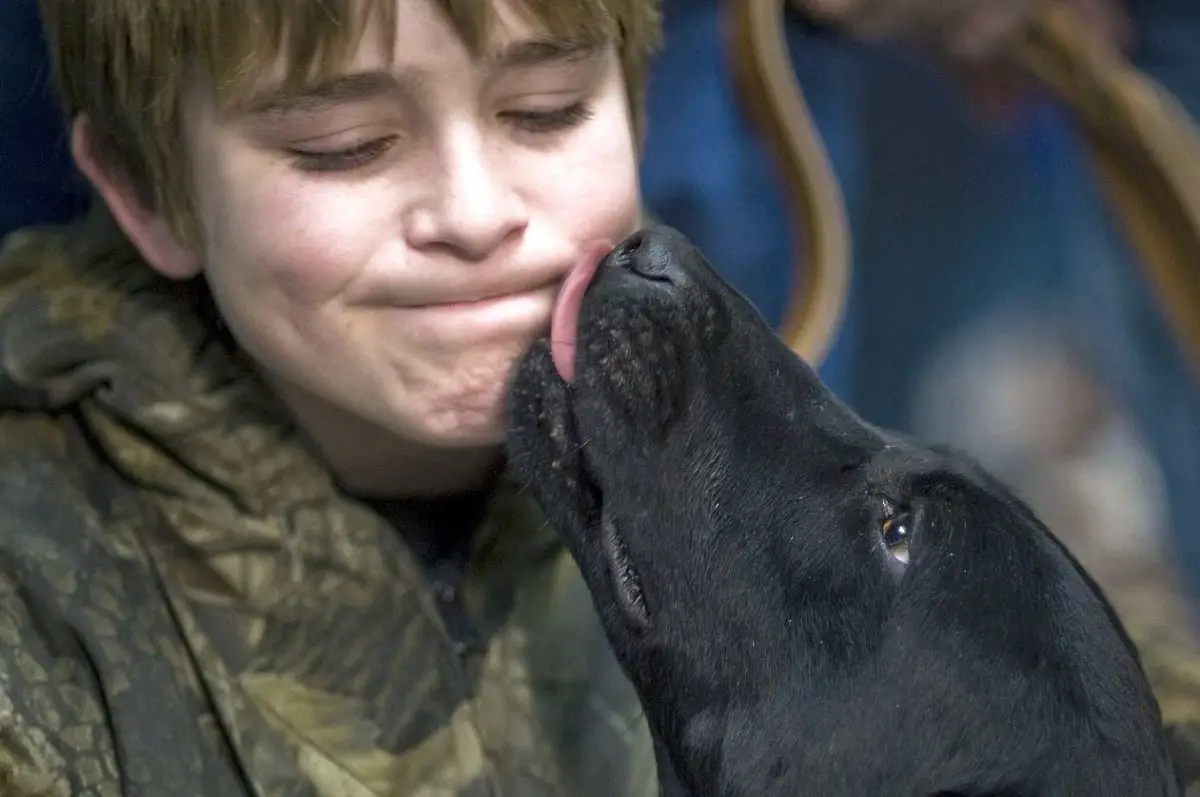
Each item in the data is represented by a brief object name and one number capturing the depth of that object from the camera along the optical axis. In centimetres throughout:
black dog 193
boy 194
